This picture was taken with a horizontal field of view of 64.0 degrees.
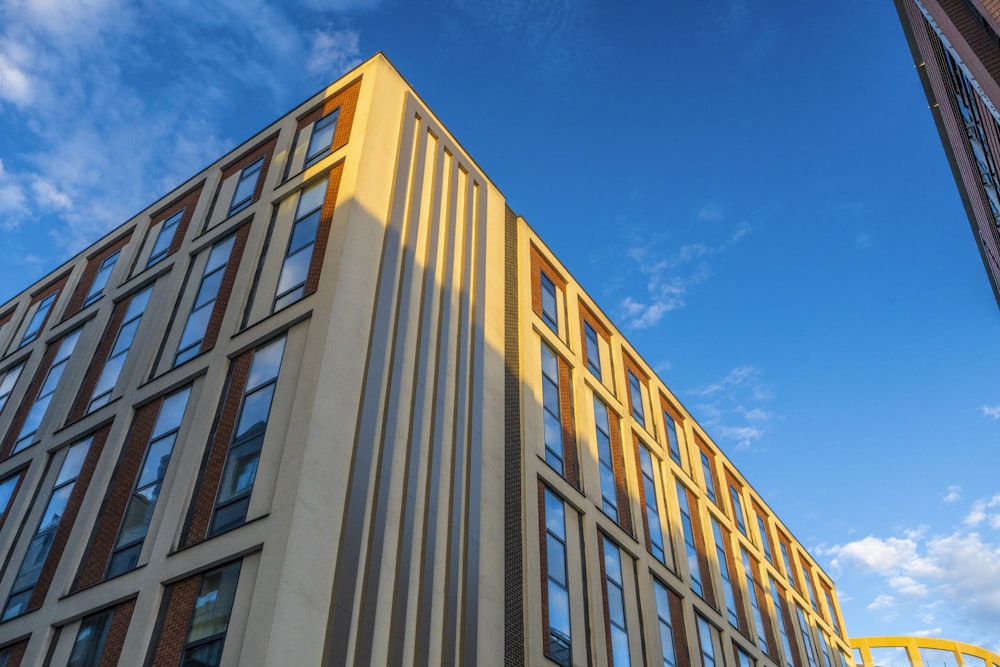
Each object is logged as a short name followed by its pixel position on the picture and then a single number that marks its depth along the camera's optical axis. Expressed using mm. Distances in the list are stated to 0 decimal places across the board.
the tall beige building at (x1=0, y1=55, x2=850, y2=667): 15531
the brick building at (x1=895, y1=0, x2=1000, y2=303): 19641
